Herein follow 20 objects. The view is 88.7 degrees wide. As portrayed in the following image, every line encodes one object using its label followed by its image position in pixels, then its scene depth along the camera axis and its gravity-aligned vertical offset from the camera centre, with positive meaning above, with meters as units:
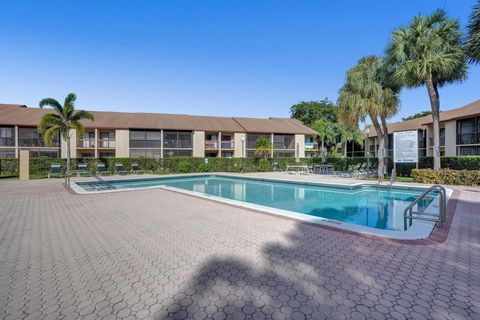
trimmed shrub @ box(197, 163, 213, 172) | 27.95 -1.06
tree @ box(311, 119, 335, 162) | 43.59 +4.90
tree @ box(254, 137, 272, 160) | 29.52 +1.45
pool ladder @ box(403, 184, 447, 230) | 6.12 -1.38
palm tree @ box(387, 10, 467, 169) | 15.18 +6.62
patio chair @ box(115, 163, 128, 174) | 24.45 -1.08
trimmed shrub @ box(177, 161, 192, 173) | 26.94 -0.99
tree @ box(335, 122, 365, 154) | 42.19 +4.04
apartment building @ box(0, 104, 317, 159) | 28.78 +3.07
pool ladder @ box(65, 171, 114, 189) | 15.26 -1.68
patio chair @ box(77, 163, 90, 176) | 21.81 -0.98
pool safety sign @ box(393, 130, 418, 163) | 14.67 +0.68
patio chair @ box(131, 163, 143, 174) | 25.23 -1.13
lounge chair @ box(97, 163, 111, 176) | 23.36 -1.12
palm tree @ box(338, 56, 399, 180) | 19.30 +4.95
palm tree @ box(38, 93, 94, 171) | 20.47 +3.44
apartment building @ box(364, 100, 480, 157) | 25.44 +2.94
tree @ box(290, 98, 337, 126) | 55.28 +10.76
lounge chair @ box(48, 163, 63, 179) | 21.11 -1.02
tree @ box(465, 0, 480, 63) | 12.92 +6.44
